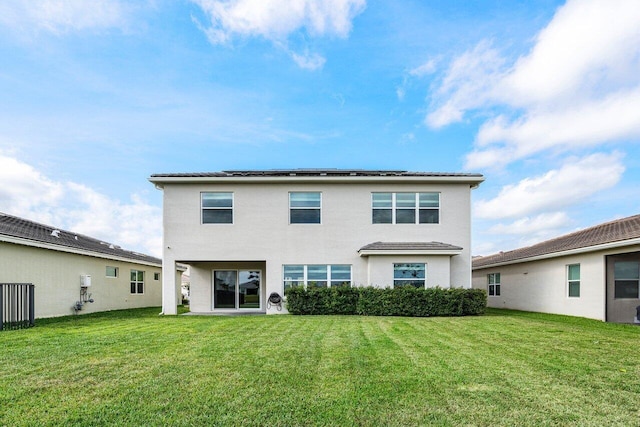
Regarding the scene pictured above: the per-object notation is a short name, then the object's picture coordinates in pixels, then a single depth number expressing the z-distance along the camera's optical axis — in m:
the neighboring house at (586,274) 12.91
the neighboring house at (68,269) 12.73
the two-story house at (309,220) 14.95
